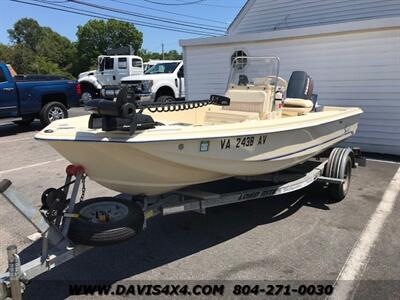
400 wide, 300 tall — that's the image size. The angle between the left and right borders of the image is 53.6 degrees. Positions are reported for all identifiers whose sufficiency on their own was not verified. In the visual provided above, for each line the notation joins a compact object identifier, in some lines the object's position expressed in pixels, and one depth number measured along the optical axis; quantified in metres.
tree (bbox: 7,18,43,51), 87.44
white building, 8.05
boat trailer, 2.68
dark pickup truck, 10.91
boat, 3.26
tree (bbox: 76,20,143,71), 64.81
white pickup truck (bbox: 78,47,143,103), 19.97
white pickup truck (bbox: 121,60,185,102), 14.56
